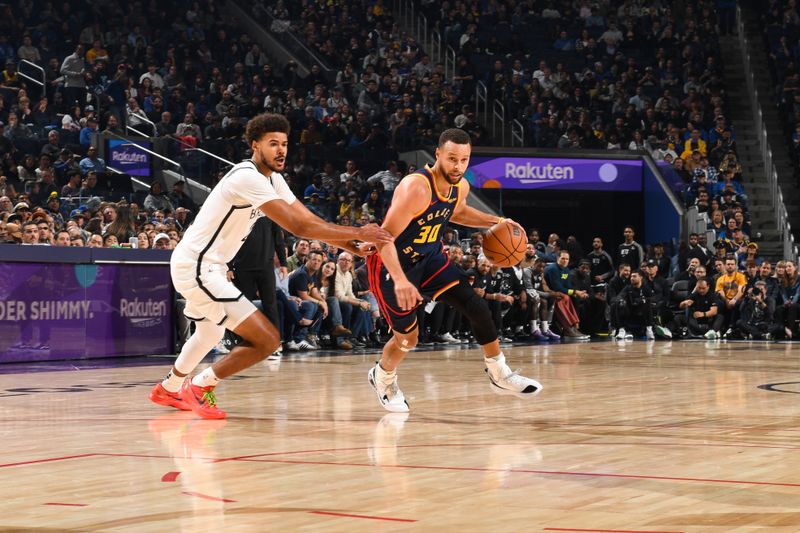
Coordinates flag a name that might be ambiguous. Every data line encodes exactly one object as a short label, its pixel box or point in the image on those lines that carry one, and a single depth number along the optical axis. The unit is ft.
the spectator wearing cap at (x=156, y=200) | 63.98
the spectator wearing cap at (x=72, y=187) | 62.49
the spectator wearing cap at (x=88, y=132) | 69.05
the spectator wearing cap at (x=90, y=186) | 63.16
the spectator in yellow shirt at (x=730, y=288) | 65.41
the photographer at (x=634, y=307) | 66.08
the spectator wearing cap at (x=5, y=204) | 50.88
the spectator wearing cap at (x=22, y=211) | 48.01
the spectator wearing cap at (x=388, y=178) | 76.13
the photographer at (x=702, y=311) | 65.51
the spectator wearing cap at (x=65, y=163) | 64.49
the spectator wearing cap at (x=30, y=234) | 44.93
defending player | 24.43
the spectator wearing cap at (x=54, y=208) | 57.11
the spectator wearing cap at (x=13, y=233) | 44.34
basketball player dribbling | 25.91
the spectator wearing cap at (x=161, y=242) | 49.83
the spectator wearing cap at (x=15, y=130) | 66.49
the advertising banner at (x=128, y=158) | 67.72
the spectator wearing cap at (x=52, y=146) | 65.62
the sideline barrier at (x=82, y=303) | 42.96
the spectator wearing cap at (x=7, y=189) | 57.51
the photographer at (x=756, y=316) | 63.93
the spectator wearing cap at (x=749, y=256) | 67.35
